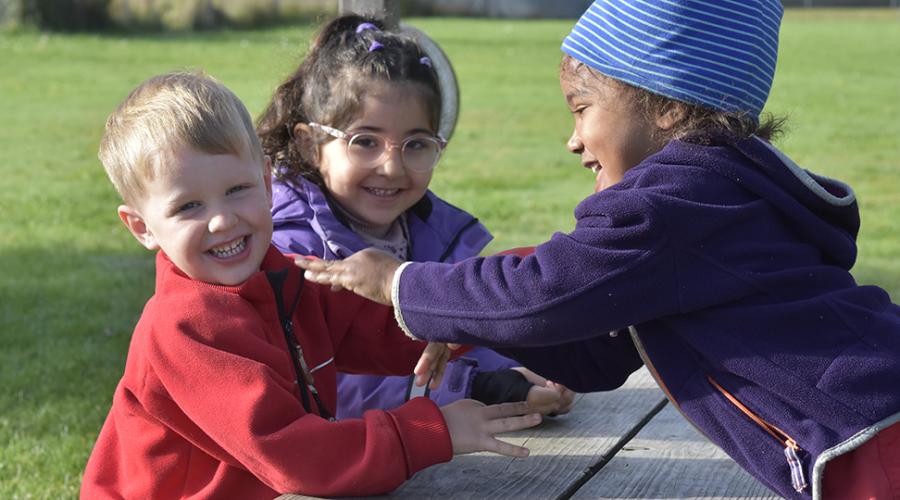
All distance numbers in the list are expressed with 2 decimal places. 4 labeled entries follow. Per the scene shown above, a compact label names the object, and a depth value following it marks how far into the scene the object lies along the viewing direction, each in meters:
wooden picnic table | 2.42
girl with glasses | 3.11
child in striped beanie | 2.12
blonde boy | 2.16
